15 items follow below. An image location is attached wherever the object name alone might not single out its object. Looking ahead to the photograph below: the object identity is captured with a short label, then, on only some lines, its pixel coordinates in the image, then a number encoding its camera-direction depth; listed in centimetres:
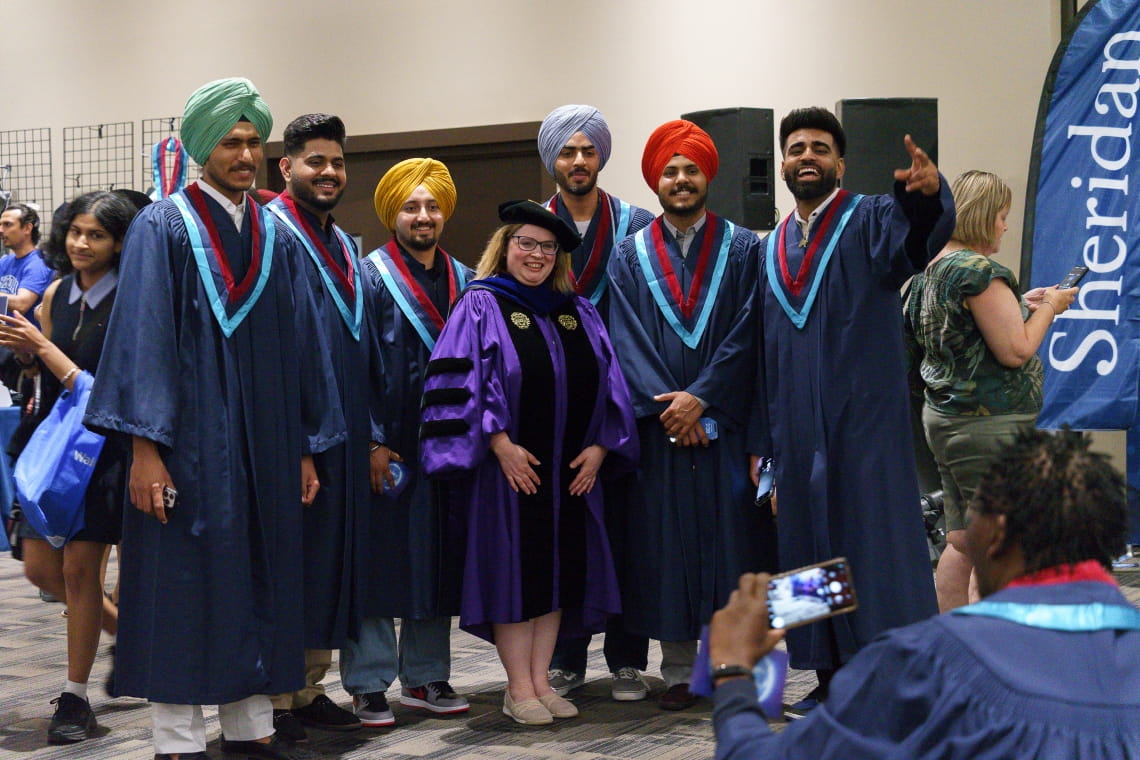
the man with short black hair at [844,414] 363
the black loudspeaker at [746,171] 597
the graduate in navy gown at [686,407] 395
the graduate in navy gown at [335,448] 368
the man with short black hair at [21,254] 710
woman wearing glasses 379
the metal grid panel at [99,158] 880
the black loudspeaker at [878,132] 594
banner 630
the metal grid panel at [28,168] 904
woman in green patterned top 396
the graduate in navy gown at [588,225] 416
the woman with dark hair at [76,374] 371
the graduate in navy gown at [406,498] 389
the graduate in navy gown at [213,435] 312
